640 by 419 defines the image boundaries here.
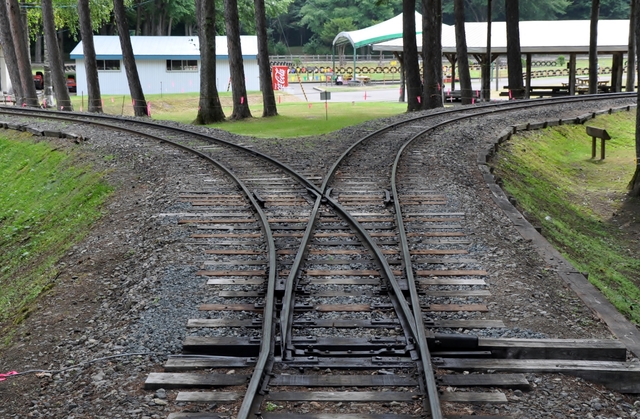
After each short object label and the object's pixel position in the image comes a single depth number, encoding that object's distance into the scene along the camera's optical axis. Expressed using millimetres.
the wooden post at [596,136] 19562
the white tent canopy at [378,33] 49344
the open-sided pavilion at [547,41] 40312
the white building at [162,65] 53594
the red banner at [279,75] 41969
